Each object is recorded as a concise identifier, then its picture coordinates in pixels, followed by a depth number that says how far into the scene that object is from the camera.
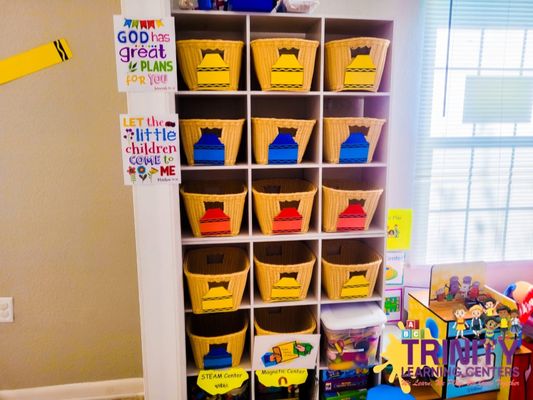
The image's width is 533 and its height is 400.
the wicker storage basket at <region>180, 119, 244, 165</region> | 1.68
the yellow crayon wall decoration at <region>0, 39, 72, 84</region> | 1.83
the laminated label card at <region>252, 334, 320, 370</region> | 1.82
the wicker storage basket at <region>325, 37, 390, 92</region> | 1.70
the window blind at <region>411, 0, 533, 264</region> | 2.17
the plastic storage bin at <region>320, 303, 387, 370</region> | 1.82
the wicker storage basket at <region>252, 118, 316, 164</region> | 1.72
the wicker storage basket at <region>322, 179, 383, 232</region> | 1.79
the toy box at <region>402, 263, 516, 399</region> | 1.90
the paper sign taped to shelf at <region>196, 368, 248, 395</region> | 1.80
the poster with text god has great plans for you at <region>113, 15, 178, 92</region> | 1.45
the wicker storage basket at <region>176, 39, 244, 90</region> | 1.63
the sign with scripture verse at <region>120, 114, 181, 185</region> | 1.50
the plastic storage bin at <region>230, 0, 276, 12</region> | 1.63
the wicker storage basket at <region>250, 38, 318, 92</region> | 1.66
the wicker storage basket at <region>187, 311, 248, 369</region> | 1.79
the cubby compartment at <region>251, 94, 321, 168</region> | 1.75
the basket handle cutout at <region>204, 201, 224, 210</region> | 1.79
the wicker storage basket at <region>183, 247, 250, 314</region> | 1.73
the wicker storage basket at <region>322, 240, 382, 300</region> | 1.83
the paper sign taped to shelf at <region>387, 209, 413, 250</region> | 2.22
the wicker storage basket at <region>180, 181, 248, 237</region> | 1.72
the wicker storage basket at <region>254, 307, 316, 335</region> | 2.11
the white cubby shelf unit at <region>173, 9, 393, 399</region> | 1.73
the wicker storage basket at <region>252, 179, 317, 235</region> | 1.75
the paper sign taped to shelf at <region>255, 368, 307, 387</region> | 1.84
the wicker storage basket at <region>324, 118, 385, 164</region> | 1.76
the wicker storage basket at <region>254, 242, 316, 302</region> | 1.78
